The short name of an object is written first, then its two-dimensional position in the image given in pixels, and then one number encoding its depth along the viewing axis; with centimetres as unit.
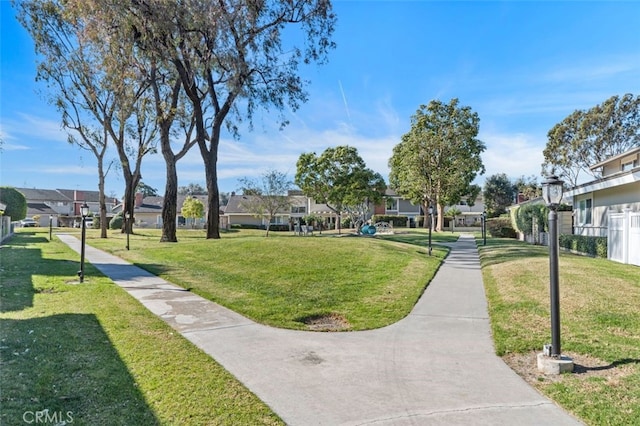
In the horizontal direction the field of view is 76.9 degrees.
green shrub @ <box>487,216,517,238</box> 3566
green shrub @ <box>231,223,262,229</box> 5119
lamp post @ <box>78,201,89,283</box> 1028
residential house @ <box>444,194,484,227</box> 6029
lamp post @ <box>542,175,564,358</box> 489
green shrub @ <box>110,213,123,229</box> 4331
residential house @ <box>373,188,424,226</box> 6021
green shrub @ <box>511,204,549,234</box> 2384
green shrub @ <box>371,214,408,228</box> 5572
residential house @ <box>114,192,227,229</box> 5759
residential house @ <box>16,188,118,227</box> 6146
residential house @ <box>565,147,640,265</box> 1262
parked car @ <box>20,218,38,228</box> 5023
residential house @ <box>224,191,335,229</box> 5841
